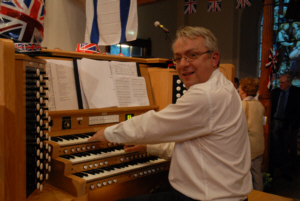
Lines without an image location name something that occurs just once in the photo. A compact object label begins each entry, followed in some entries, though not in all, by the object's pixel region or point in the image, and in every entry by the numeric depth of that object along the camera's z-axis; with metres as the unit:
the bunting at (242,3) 5.82
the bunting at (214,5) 6.20
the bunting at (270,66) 5.56
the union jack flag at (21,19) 1.72
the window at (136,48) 10.06
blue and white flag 4.10
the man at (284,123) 5.61
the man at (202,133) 1.50
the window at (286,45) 8.33
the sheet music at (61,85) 2.24
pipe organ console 1.52
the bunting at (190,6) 6.83
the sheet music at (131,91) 2.68
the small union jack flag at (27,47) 1.63
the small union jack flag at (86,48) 2.93
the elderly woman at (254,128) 4.29
